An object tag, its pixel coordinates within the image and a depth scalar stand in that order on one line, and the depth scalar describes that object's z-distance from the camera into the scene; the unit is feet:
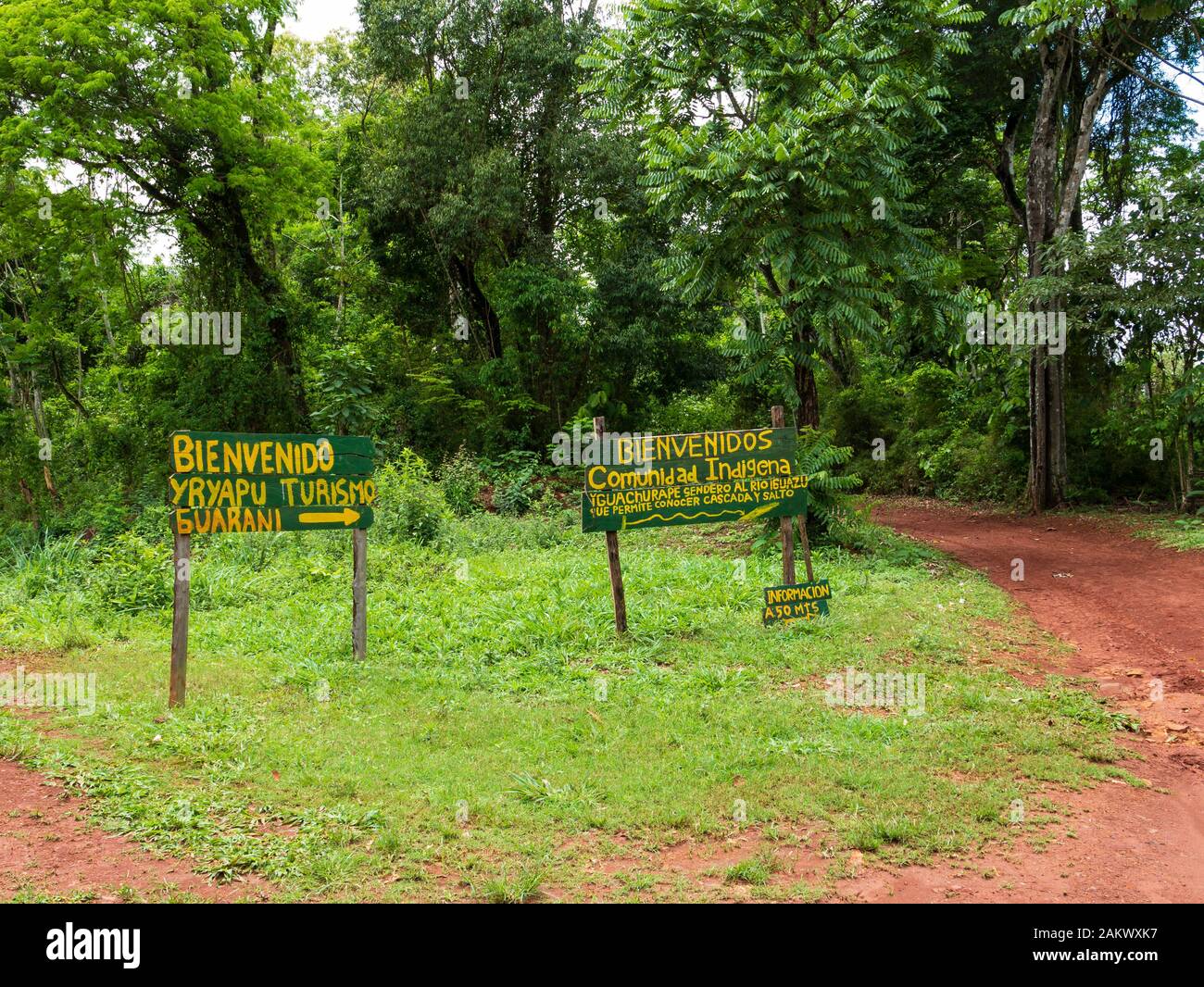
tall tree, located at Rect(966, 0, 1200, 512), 51.67
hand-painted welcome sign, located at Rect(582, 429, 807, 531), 28.94
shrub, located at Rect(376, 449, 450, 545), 44.09
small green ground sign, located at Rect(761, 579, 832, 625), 29.04
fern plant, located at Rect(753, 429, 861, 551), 40.06
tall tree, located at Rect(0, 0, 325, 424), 54.49
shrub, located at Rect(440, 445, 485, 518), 54.90
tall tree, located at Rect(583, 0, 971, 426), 36.42
